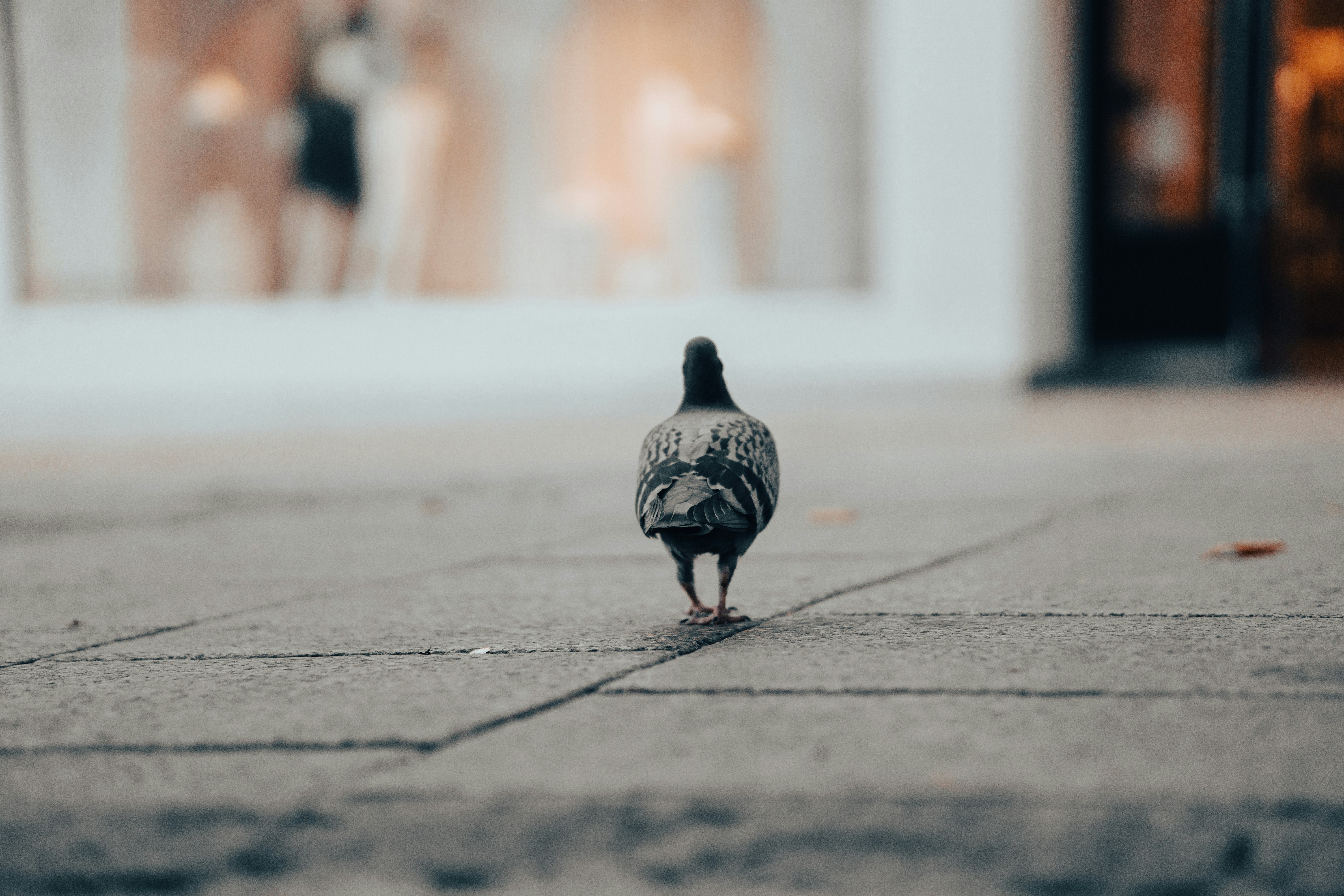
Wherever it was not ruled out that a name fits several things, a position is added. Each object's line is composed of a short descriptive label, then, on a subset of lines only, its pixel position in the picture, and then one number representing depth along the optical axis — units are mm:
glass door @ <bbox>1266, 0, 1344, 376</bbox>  21078
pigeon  5332
